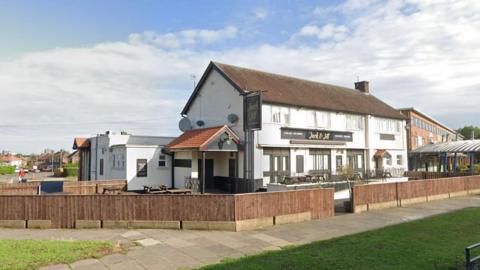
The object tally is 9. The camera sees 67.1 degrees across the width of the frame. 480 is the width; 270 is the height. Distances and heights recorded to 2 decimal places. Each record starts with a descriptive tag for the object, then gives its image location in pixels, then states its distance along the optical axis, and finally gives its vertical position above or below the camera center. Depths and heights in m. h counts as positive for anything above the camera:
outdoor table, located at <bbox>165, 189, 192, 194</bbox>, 19.89 -1.69
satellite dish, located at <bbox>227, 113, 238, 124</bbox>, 23.58 +2.75
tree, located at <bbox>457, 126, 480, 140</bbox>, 102.05 +7.78
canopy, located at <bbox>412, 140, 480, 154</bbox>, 34.53 +1.11
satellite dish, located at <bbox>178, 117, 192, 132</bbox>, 27.80 +2.72
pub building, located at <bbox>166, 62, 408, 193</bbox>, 22.69 +1.84
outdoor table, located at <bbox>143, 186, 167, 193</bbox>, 21.16 -1.68
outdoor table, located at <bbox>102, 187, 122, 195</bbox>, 21.18 -1.73
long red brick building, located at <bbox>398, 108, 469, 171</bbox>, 45.76 +3.58
